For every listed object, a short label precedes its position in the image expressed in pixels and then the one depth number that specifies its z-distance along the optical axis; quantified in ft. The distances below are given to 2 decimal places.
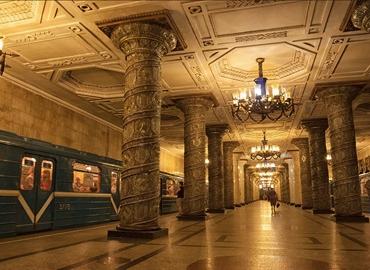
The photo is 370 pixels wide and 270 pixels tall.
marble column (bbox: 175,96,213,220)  36.42
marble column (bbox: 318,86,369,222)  33.99
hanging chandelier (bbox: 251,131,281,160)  56.85
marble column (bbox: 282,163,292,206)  105.09
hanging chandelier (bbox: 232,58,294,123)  29.81
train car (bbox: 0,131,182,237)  24.30
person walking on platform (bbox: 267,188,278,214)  51.50
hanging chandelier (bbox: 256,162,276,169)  85.45
